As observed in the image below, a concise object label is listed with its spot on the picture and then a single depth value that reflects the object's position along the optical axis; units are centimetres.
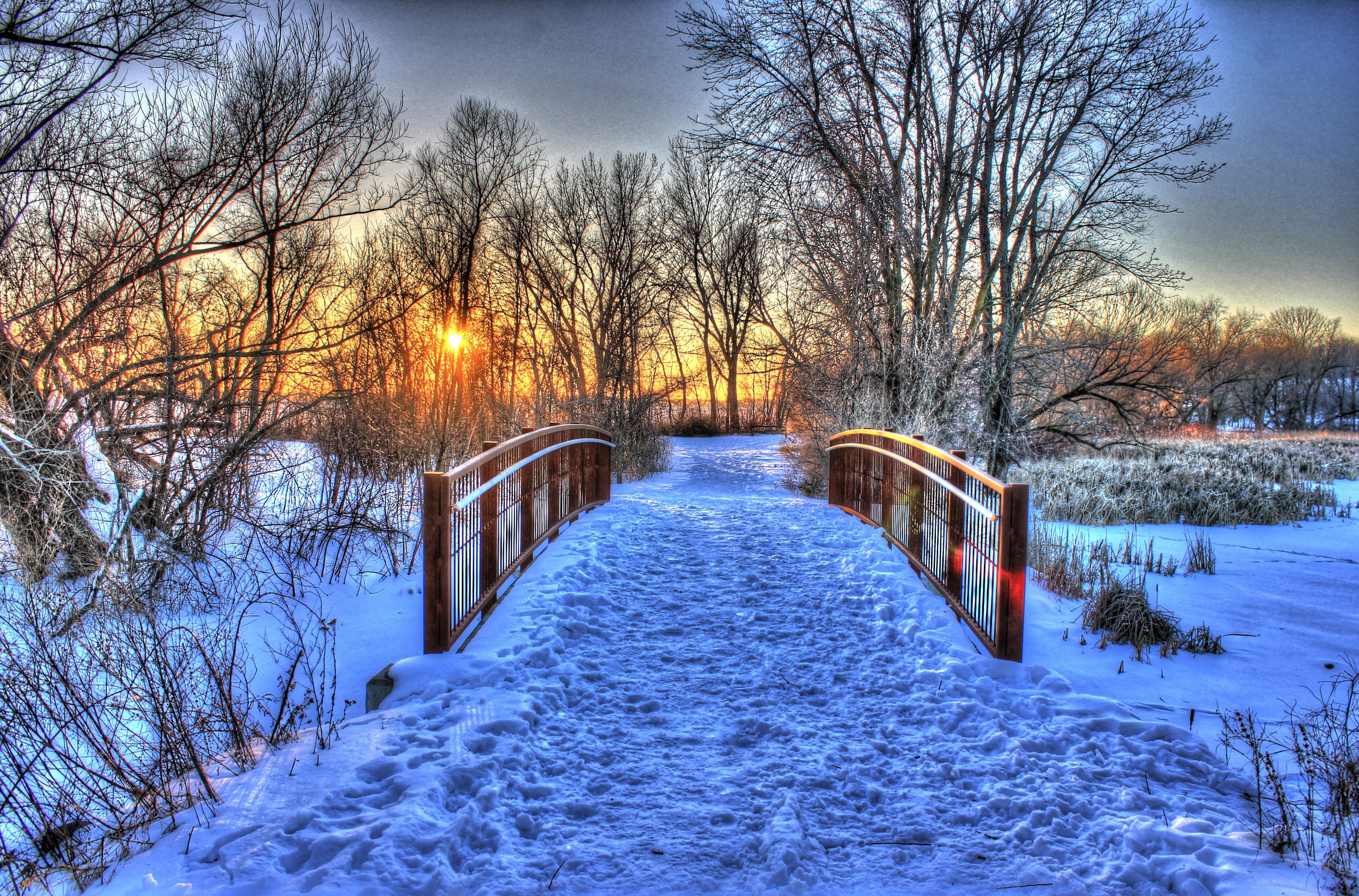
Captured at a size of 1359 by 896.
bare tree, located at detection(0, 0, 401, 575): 635
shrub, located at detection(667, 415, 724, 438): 3184
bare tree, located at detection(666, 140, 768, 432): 3338
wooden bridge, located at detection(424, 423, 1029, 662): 446
